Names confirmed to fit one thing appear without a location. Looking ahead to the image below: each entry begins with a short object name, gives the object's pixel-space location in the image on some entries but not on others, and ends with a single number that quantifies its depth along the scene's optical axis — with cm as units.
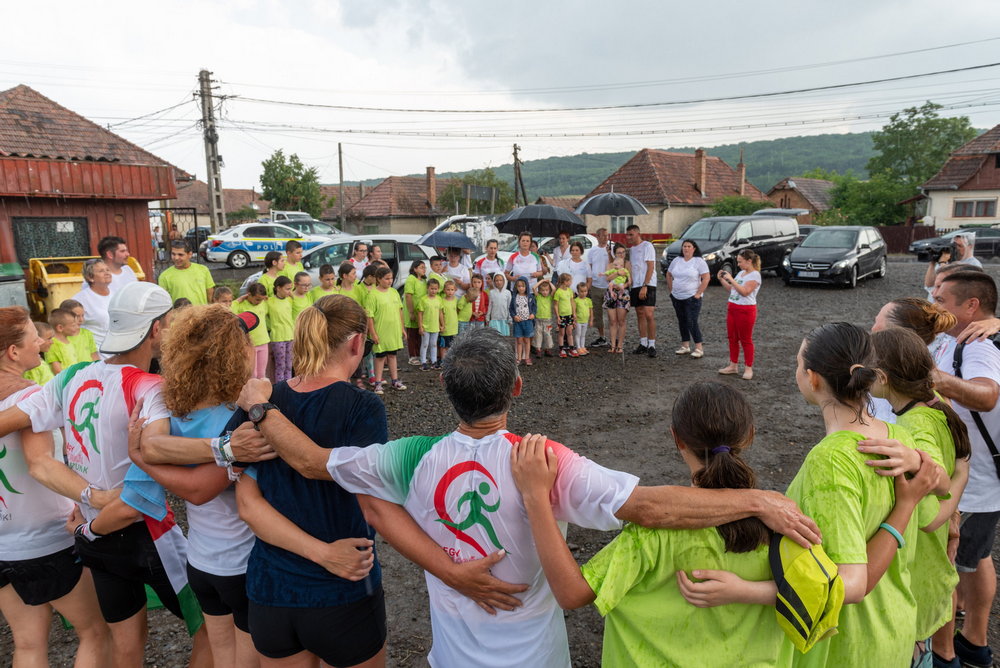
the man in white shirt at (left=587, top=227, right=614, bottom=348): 1006
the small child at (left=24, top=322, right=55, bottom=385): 429
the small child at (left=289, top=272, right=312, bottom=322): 762
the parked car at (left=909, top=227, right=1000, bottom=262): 2522
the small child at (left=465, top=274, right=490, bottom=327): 916
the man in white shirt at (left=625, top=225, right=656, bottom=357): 928
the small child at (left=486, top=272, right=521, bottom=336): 920
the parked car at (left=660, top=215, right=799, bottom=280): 1673
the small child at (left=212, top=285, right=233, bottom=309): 669
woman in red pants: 757
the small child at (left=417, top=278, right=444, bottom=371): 875
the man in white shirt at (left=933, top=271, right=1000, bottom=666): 259
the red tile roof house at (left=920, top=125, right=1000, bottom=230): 3406
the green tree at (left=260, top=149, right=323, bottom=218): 3844
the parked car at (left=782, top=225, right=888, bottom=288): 1611
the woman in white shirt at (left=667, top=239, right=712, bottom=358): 874
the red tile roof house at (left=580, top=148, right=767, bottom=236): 3403
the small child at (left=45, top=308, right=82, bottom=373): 498
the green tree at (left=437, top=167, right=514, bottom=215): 4003
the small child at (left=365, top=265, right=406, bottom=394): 775
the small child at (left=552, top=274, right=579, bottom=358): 952
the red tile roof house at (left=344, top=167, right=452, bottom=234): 4022
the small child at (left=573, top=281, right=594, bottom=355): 970
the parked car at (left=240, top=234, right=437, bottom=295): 1344
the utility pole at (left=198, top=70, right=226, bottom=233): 2248
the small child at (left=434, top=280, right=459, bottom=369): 890
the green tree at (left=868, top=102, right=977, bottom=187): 4969
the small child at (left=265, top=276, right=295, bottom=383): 736
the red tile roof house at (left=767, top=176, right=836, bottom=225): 4997
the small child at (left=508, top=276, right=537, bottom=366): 927
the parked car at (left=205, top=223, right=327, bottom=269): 2331
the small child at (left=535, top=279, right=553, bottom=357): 946
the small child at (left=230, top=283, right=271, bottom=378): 694
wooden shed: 1127
